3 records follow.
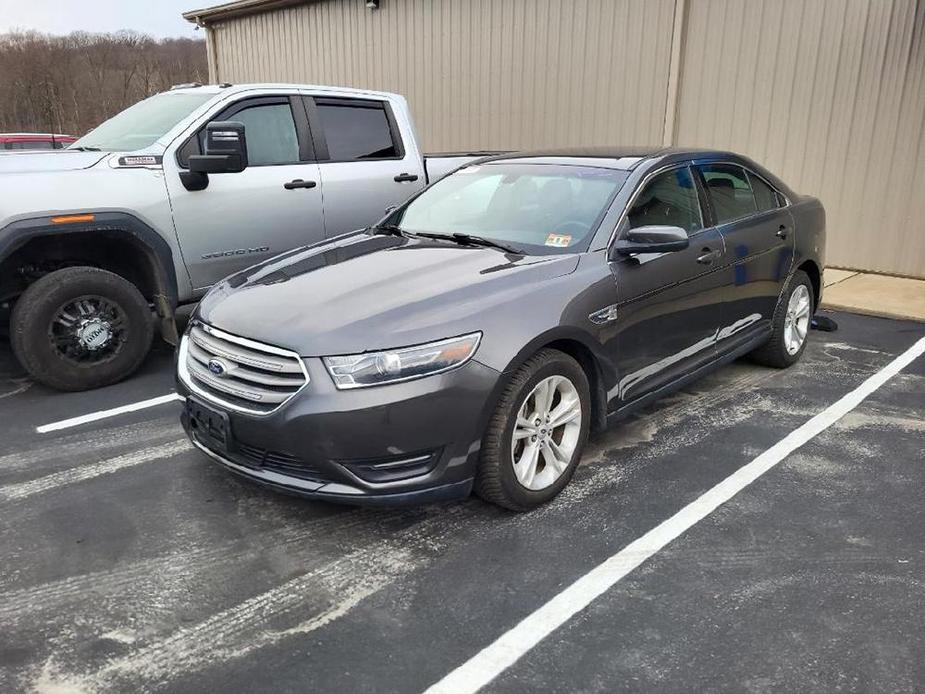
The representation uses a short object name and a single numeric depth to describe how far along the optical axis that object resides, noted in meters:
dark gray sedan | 2.93
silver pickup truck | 4.71
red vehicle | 12.28
